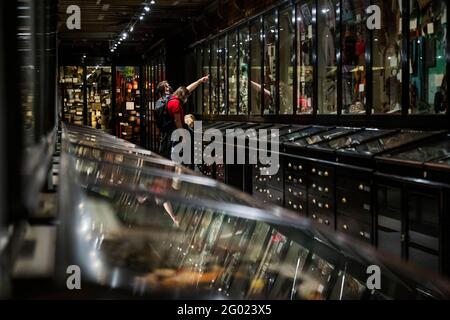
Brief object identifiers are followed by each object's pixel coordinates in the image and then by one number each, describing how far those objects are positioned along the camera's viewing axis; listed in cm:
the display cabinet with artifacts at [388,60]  605
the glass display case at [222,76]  1291
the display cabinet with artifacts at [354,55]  686
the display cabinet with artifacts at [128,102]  2331
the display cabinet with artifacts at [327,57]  773
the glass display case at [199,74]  1517
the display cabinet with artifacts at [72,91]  2275
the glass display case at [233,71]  1219
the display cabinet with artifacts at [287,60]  920
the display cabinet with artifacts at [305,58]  847
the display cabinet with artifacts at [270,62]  995
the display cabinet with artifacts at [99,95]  2298
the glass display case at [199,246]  120
